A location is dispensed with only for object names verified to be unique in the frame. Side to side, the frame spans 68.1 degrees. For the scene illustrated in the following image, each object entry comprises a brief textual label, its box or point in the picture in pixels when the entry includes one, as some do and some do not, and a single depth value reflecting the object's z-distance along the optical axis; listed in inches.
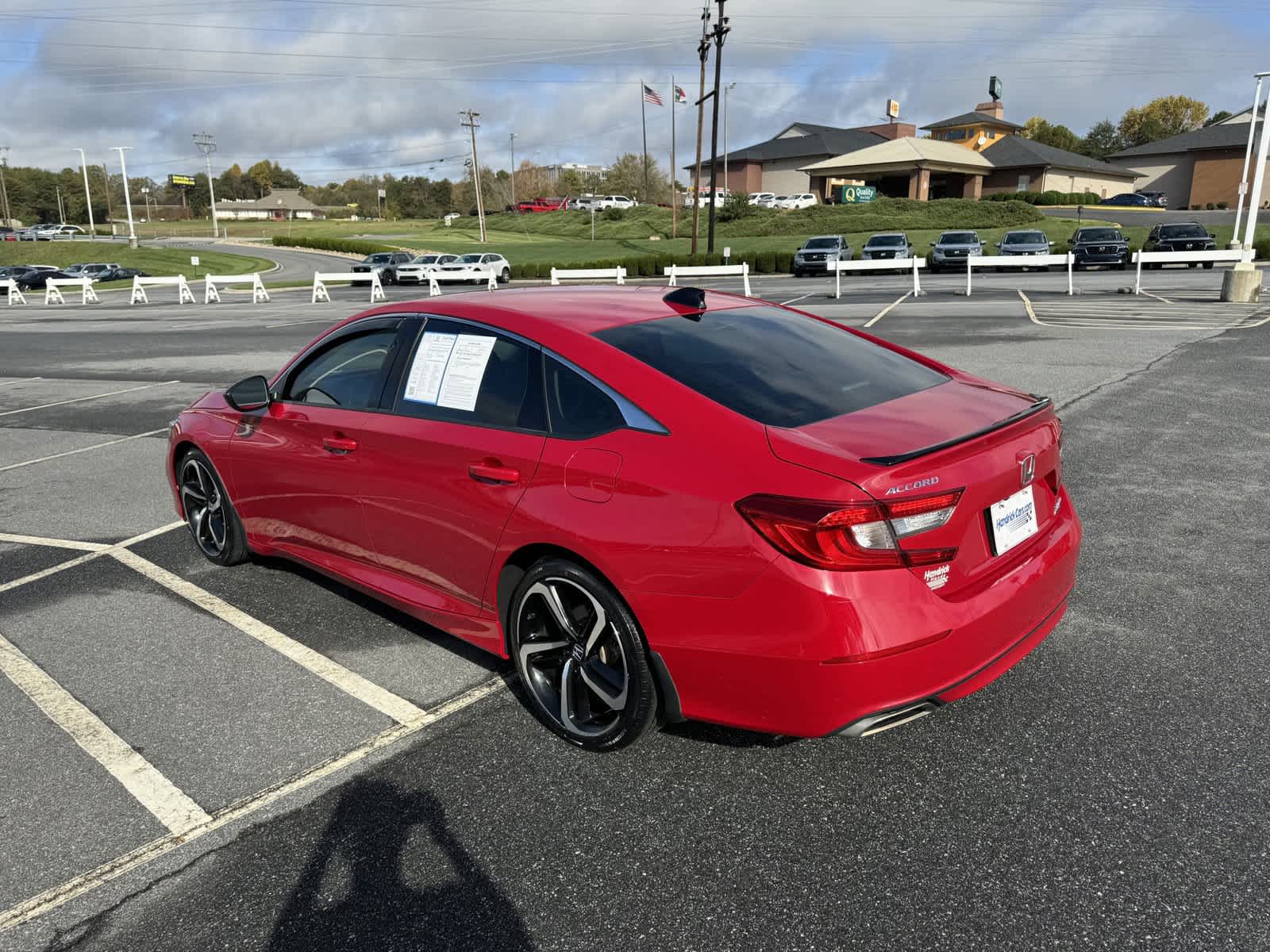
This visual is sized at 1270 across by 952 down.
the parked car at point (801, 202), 3095.5
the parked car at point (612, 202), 3725.4
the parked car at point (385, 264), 1710.1
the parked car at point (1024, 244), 1317.7
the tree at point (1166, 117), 4650.6
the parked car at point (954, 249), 1353.3
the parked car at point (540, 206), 4210.1
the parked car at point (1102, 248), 1262.3
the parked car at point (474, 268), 1566.2
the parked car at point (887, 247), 1390.3
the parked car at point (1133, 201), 2925.7
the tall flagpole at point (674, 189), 2148.1
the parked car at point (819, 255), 1435.8
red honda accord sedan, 106.5
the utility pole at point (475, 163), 3122.5
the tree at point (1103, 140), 4510.3
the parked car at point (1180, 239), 1346.0
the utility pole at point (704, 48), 1796.3
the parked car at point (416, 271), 1615.4
